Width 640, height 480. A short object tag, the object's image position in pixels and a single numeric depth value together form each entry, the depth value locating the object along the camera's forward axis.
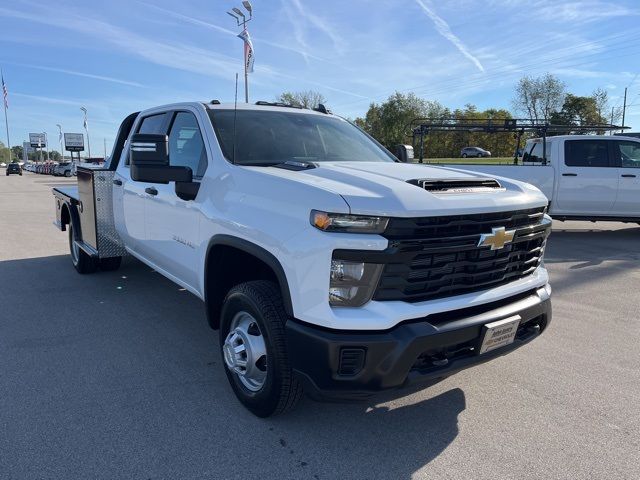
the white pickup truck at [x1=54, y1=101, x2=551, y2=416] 2.32
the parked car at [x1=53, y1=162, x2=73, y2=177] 48.28
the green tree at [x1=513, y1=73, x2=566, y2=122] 57.75
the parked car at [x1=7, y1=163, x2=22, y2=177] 55.31
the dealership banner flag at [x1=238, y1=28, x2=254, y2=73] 13.38
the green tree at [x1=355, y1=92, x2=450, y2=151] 62.44
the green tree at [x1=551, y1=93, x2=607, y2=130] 49.69
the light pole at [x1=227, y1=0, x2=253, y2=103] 12.67
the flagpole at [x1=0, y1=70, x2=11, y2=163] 54.83
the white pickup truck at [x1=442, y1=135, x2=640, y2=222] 9.62
